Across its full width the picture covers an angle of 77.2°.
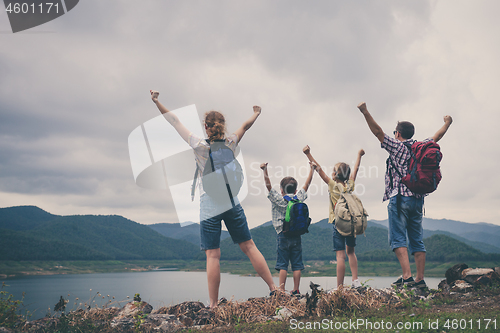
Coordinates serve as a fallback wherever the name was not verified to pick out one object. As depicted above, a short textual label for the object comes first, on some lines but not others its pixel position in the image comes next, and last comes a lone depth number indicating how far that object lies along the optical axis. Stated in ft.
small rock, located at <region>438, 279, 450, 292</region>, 17.26
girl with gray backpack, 17.97
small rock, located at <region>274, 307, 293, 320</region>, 13.30
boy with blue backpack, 18.11
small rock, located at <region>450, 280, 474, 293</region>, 16.37
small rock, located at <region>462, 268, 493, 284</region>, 17.01
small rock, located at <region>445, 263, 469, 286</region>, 18.30
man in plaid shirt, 16.17
